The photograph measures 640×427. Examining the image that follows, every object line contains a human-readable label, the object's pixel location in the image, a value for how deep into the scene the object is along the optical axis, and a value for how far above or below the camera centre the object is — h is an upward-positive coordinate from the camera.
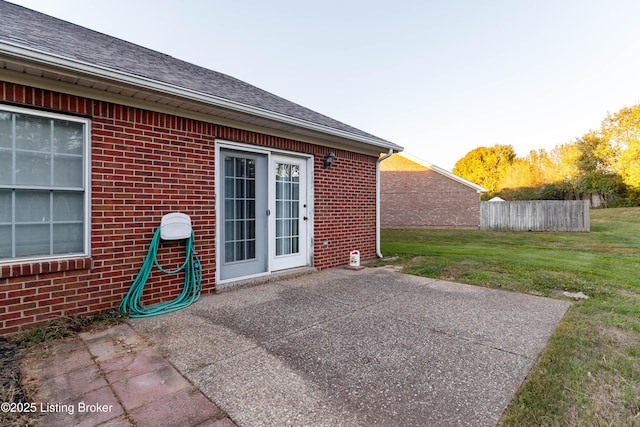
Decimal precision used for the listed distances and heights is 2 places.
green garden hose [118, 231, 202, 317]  3.60 -0.94
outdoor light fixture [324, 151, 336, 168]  6.10 +1.11
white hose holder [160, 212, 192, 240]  3.88 -0.16
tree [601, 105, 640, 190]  25.75 +6.56
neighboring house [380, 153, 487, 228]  19.03 +1.20
